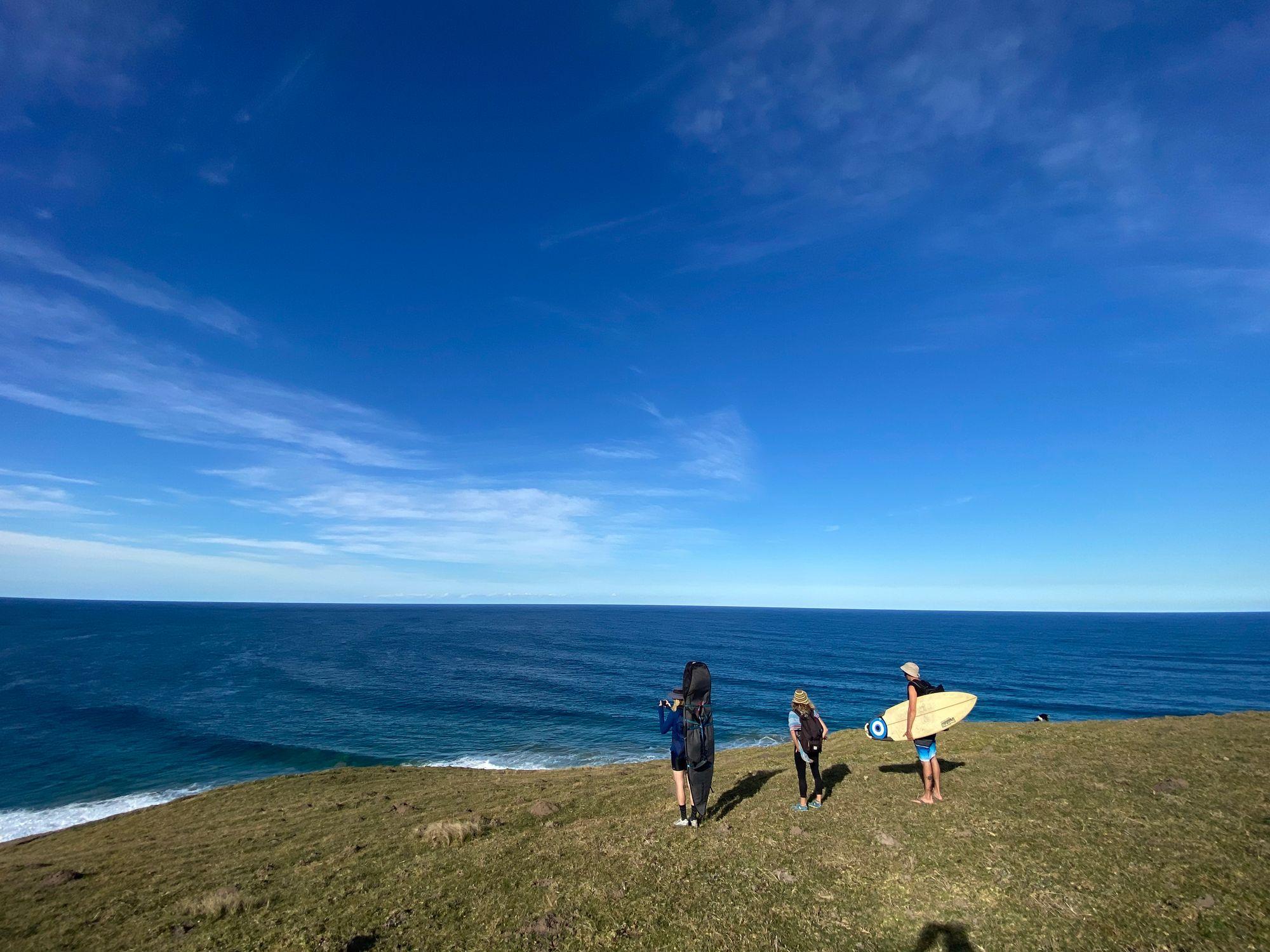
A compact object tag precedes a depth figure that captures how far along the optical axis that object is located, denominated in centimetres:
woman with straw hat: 1429
